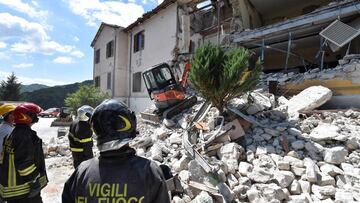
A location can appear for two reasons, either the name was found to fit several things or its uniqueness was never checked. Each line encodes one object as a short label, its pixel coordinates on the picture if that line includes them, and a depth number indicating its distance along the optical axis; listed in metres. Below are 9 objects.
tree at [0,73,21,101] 33.38
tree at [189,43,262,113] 7.21
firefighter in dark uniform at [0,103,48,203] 2.91
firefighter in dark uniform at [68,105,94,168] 4.59
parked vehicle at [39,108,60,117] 29.47
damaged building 9.41
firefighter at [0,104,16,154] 3.70
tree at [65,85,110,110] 17.92
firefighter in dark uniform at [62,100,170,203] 1.52
